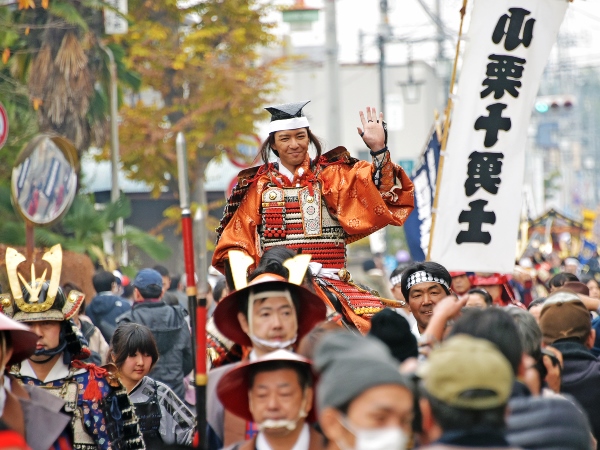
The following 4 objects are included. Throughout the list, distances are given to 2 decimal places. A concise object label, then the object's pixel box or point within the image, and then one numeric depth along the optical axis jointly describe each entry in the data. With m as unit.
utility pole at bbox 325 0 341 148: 39.87
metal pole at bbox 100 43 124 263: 39.31
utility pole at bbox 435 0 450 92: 53.55
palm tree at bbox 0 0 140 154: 36.03
